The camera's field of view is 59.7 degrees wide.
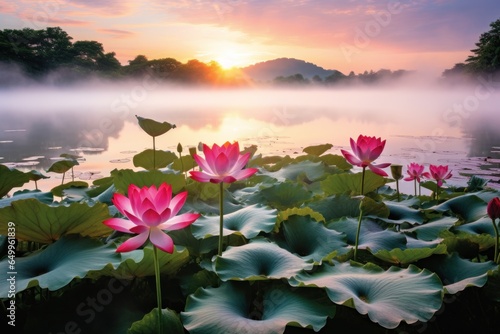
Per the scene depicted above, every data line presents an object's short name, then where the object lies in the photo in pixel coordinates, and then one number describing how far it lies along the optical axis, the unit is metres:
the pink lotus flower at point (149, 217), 0.75
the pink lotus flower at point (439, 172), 2.00
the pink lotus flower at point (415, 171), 2.15
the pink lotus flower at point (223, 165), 0.99
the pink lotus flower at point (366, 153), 1.32
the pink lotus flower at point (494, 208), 1.15
